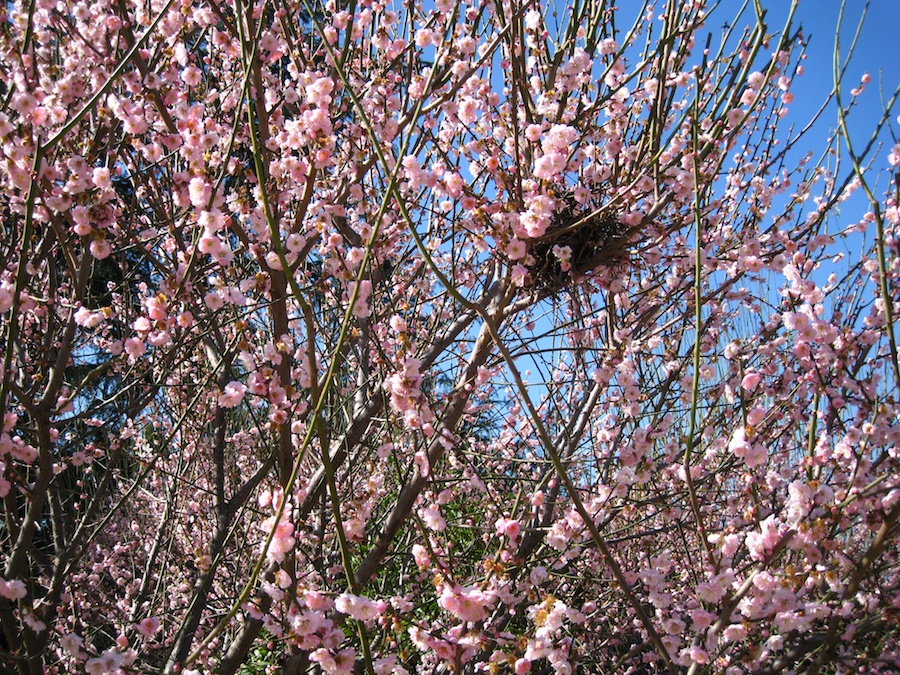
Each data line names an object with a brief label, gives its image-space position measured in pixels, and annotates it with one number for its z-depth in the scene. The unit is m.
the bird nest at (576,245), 2.39
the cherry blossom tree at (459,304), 2.19
